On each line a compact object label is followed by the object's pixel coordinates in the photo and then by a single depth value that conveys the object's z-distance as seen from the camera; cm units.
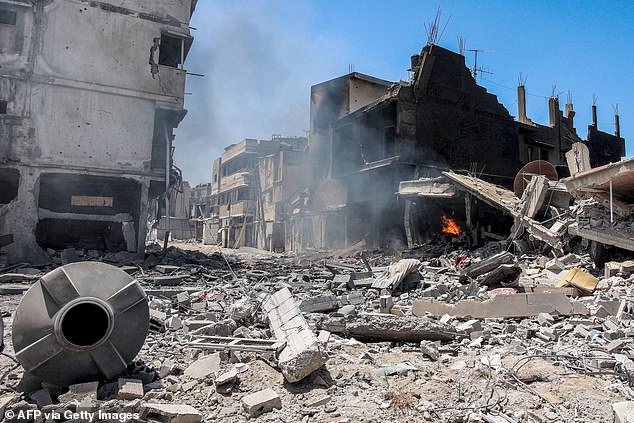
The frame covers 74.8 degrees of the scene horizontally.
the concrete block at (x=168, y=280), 1144
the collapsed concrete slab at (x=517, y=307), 730
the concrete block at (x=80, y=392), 346
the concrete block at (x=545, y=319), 678
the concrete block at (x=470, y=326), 632
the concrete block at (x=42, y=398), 347
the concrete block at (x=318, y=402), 375
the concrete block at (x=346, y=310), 682
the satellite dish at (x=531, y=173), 1552
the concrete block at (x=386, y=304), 766
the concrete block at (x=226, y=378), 398
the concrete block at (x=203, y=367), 435
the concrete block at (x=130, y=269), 1282
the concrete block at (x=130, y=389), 361
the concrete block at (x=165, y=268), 1322
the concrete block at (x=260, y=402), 359
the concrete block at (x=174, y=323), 633
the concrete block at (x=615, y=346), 509
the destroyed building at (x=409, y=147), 2084
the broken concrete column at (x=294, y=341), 405
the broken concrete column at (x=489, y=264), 1009
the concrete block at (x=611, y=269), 943
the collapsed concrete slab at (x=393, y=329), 602
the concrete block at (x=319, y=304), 736
